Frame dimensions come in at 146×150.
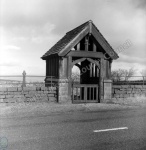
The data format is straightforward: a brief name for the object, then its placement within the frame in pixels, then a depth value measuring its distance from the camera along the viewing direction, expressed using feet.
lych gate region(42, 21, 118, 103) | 44.91
